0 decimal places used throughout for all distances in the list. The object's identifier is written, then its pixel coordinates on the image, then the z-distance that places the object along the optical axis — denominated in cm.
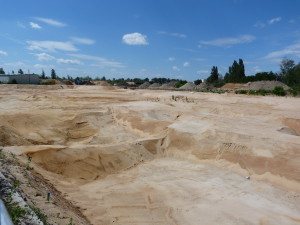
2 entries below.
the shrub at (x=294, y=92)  3408
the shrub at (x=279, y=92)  3516
